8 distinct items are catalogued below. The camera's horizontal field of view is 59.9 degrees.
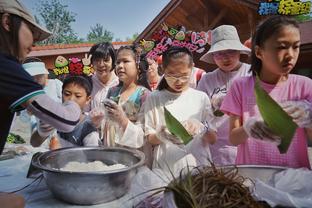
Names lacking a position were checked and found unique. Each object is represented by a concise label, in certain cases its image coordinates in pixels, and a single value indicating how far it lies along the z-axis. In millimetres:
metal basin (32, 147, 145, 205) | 1206
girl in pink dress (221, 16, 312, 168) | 1317
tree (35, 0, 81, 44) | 37969
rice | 1420
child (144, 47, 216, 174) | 1811
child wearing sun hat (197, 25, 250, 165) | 2064
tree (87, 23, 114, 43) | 47644
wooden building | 7464
